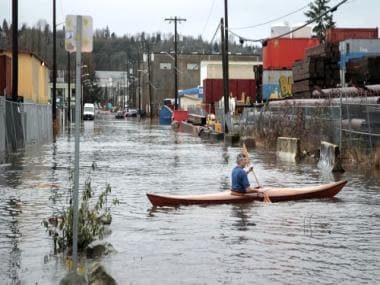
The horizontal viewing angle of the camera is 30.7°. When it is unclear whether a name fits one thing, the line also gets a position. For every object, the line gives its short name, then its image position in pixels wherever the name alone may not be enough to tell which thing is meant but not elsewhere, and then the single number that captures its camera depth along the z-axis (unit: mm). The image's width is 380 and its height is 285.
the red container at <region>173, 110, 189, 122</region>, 68625
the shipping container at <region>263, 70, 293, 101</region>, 49094
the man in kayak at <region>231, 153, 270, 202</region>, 13570
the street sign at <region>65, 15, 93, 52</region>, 7293
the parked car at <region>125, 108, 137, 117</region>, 126600
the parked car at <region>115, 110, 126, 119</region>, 124500
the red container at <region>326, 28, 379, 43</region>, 45803
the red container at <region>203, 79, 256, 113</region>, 70438
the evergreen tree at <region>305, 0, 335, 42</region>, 95719
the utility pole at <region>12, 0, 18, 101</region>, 31891
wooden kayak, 13094
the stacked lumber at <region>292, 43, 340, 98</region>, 36062
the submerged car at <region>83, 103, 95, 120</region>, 102500
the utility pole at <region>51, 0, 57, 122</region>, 52000
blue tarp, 82725
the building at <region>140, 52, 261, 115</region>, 123000
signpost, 7277
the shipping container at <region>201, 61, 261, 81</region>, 90812
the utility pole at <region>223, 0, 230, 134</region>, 41531
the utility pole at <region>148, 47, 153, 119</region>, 105062
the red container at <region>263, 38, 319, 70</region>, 57278
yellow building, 51594
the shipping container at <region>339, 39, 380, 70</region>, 34281
